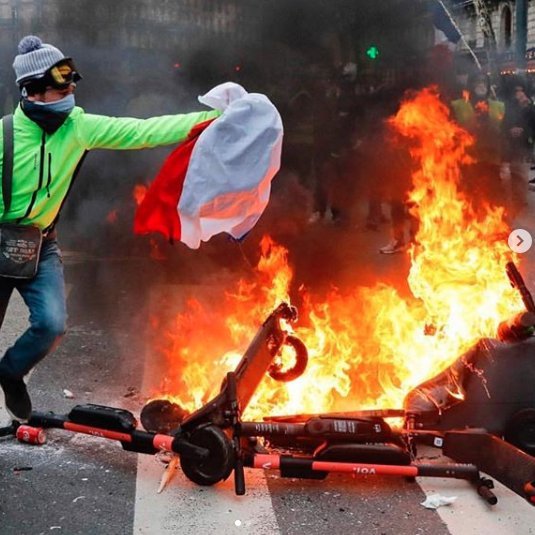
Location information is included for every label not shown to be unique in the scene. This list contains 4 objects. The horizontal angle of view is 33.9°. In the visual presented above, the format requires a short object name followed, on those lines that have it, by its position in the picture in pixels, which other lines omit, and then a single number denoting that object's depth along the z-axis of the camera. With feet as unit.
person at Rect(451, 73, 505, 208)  27.17
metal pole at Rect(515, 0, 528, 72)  58.04
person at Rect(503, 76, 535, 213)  32.42
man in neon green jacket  12.50
